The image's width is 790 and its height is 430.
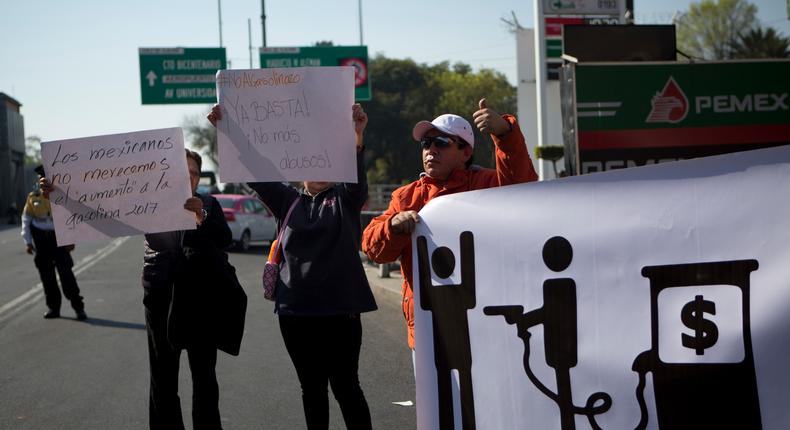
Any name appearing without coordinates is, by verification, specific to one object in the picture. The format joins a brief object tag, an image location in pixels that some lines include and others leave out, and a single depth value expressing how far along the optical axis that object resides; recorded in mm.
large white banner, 3457
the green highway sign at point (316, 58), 29406
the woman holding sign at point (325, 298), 4602
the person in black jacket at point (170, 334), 5234
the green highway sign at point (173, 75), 29500
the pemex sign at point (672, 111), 8492
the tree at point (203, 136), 80412
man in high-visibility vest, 11734
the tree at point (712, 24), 58438
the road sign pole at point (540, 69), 18484
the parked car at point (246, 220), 23688
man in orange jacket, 4102
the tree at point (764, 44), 45812
